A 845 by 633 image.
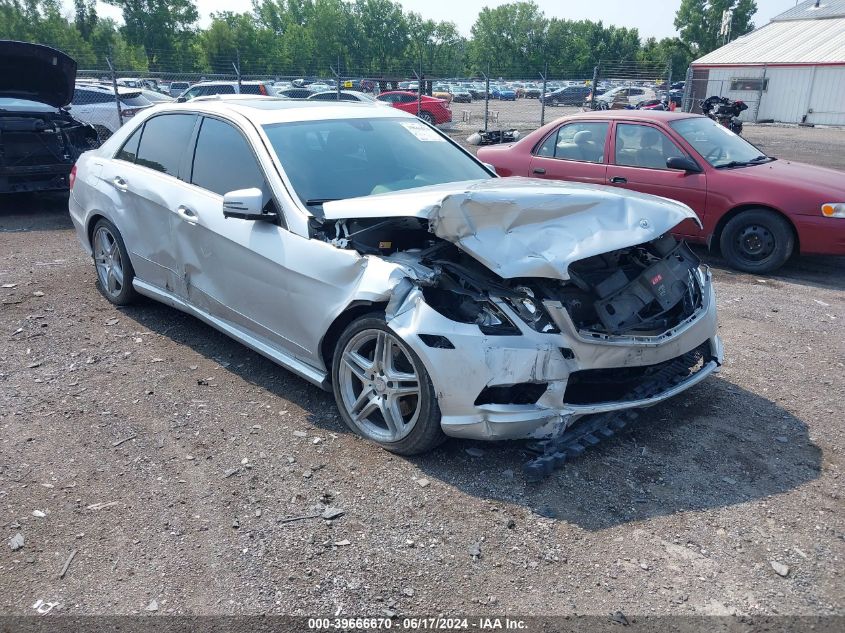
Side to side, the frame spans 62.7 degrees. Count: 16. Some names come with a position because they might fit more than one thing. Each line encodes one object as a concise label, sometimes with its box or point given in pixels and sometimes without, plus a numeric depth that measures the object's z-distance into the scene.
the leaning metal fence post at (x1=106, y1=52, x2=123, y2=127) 15.28
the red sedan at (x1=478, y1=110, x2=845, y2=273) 6.94
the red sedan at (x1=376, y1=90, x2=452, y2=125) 25.55
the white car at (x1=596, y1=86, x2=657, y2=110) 39.38
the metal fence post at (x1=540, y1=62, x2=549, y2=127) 19.05
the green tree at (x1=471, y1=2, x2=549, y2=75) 93.85
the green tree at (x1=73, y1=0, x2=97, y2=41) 74.19
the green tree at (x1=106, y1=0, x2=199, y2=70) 75.62
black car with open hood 9.02
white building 34.19
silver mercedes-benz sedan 3.33
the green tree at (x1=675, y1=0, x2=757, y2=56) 75.94
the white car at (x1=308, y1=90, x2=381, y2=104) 20.06
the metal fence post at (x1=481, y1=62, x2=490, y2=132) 20.14
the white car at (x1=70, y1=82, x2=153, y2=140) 15.22
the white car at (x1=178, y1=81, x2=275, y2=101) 22.88
